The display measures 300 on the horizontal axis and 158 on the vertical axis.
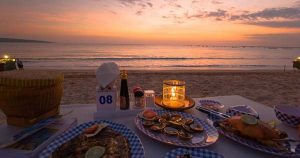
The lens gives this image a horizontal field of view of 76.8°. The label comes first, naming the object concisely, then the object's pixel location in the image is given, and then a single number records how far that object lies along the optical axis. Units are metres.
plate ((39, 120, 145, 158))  0.83
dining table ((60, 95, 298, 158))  0.94
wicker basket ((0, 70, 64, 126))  0.98
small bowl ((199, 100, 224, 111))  1.53
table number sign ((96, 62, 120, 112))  1.32
